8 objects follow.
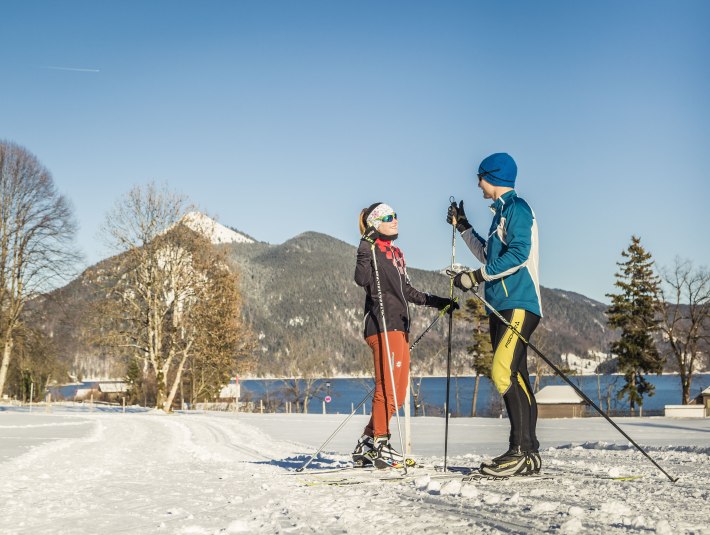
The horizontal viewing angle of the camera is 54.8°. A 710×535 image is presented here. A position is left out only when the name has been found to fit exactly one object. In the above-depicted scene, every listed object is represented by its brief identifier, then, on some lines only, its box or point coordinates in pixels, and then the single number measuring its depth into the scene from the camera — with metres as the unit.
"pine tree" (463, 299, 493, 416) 53.19
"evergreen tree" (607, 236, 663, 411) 42.69
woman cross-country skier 5.46
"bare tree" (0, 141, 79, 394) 32.44
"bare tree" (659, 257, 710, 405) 41.81
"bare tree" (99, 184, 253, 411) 31.23
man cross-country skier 4.49
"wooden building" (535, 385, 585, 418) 32.47
